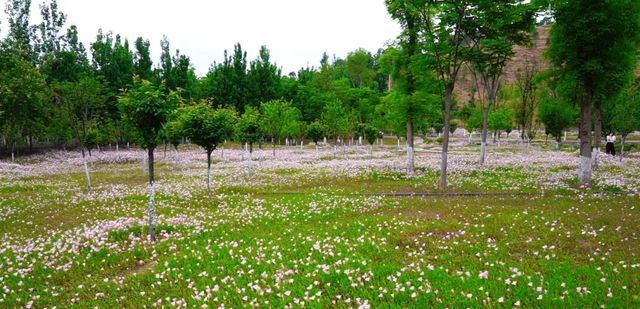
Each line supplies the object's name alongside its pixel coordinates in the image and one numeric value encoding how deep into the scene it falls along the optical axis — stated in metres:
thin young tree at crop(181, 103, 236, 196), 21.09
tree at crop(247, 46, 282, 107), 88.38
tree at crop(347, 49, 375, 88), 123.12
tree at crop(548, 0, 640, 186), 18.53
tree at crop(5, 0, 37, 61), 70.75
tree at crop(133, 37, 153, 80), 81.12
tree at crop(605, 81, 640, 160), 36.75
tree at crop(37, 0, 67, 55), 76.50
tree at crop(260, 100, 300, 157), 61.91
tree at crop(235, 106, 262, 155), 33.65
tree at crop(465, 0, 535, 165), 20.53
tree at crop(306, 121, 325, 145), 65.19
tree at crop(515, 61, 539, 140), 71.99
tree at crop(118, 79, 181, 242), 11.59
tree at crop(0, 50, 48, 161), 19.73
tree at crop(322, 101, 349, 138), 64.31
